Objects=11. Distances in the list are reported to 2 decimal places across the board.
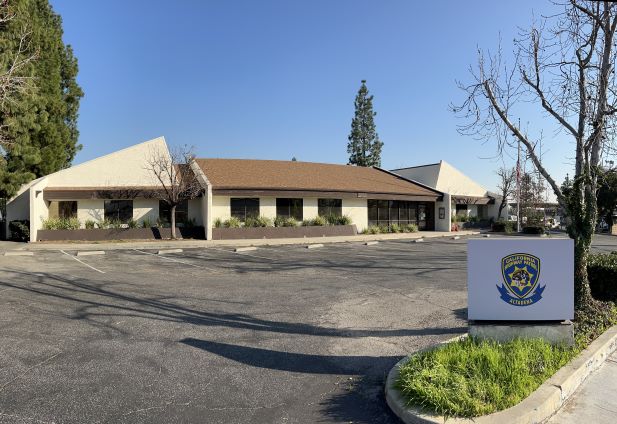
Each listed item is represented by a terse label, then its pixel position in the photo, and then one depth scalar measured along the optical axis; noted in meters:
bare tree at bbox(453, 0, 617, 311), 6.57
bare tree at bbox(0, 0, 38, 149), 8.04
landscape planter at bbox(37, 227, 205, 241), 23.62
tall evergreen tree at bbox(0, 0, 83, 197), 19.89
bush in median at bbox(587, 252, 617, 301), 7.82
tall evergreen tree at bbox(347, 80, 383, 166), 60.38
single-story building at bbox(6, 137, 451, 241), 24.72
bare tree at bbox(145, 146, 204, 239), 24.53
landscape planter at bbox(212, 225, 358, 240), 25.69
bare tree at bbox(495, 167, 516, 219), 44.22
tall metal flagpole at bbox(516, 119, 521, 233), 31.76
